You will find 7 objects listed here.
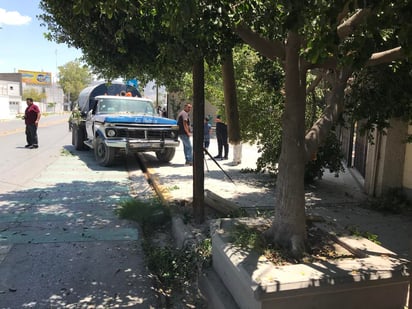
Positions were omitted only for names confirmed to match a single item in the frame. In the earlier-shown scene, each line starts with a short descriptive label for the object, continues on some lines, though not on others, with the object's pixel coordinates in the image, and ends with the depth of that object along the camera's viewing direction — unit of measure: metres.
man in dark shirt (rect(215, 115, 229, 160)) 14.24
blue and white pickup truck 11.75
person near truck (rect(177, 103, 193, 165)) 12.55
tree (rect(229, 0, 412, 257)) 3.76
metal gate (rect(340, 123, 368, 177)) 10.94
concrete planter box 3.03
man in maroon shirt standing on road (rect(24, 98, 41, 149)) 15.41
